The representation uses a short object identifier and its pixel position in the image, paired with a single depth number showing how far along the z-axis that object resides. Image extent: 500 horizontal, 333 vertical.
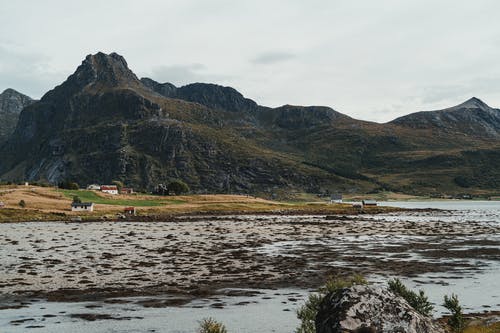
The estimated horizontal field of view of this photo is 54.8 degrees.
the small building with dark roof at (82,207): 146.25
